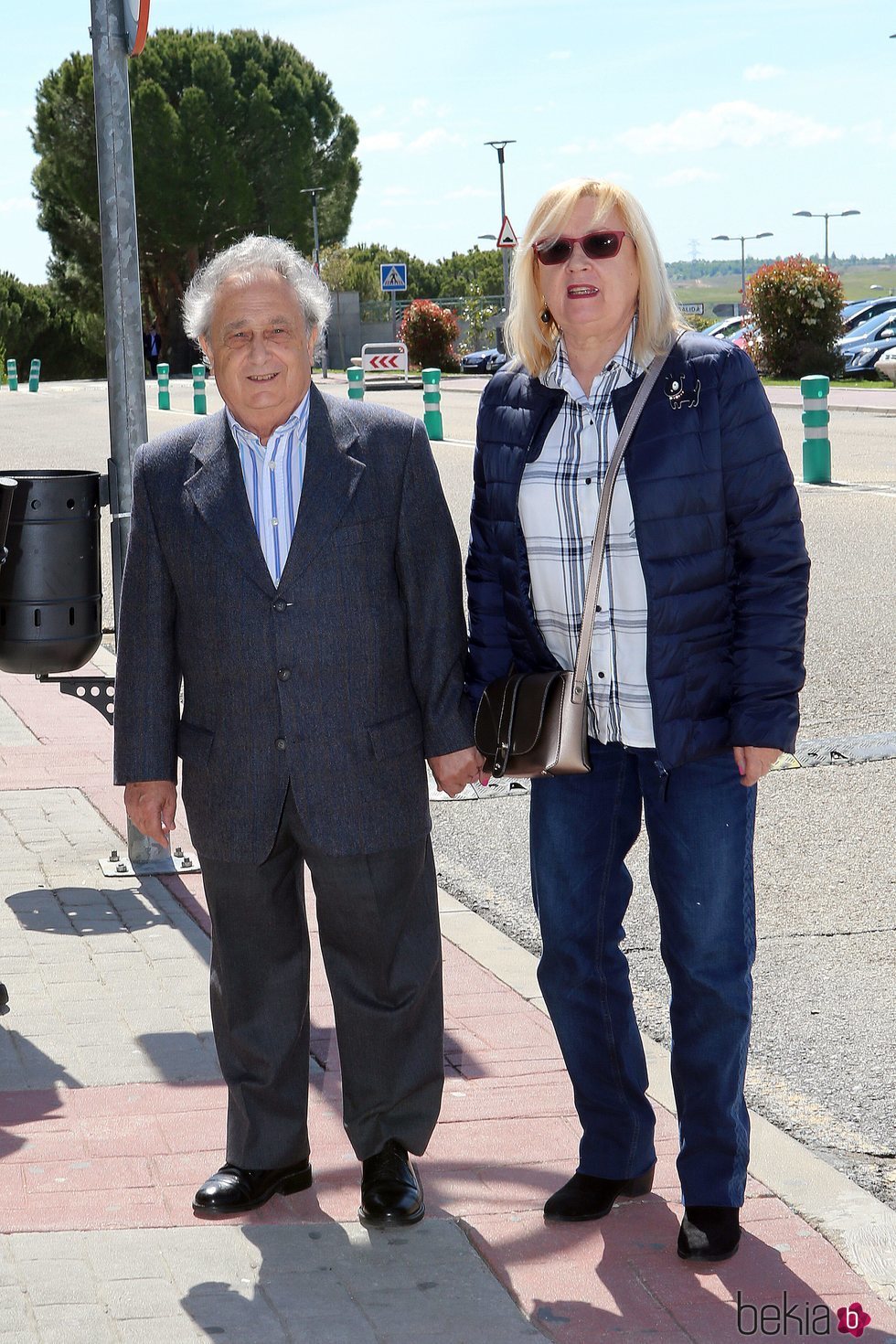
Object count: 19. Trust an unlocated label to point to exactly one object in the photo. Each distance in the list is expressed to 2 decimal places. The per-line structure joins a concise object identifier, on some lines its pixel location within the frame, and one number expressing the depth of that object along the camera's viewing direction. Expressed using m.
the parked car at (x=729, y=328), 37.12
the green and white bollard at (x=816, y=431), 14.83
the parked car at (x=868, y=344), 32.62
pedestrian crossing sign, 39.59
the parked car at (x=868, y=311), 37.12
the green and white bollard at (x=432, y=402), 21.75
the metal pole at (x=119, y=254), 5.19
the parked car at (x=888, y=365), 29.27
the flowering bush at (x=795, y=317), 31.41
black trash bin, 4.86
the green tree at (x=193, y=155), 60.91
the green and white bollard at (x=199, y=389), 29.76
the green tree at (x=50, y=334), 63.81
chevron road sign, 31.64
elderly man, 3.11
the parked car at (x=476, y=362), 43.66
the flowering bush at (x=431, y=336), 45.28
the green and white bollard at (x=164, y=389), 31.41
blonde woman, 2.92
